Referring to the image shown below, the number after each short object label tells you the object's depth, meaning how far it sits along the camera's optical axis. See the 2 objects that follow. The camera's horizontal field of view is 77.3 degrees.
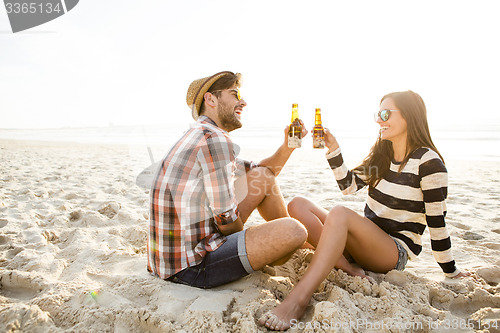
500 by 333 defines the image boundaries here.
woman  2.19
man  2.06
